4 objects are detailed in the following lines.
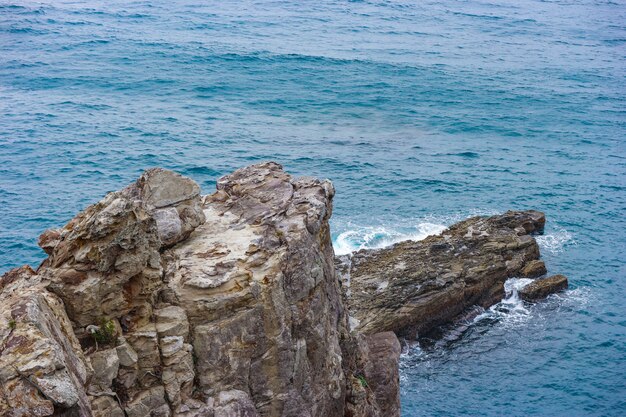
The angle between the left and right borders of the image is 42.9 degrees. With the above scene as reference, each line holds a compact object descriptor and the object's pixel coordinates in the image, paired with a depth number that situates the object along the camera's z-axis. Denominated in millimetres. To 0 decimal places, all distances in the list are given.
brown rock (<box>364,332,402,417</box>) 37250
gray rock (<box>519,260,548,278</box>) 64062
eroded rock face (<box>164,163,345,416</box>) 28094
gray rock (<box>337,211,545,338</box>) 55531
